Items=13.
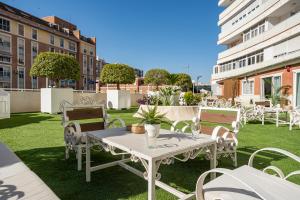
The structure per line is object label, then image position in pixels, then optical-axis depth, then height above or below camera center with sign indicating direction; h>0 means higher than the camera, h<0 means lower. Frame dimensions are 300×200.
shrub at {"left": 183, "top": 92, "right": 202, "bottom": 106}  11.08 -0.13
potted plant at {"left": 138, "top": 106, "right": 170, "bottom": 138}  2.68 -0.33
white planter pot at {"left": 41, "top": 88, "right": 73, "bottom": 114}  11.92 -0.16
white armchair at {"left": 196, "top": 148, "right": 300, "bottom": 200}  1.58 -0.73
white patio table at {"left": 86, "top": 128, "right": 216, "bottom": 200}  2.33 -0.62
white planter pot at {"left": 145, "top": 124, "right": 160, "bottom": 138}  2.66 -0.42
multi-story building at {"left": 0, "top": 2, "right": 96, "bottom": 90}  34.97 +9.85
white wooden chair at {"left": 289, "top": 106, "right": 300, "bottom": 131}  8.09 -0.72
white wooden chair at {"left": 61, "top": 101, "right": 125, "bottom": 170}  3.82 -0.59
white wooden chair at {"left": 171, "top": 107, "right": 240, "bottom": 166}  3.60 -0.61
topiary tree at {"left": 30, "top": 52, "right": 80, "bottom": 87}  12.65 +1.72
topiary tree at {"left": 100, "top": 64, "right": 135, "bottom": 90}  17.28 +1.74
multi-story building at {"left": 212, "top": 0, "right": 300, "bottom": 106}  17.67 +5.73
